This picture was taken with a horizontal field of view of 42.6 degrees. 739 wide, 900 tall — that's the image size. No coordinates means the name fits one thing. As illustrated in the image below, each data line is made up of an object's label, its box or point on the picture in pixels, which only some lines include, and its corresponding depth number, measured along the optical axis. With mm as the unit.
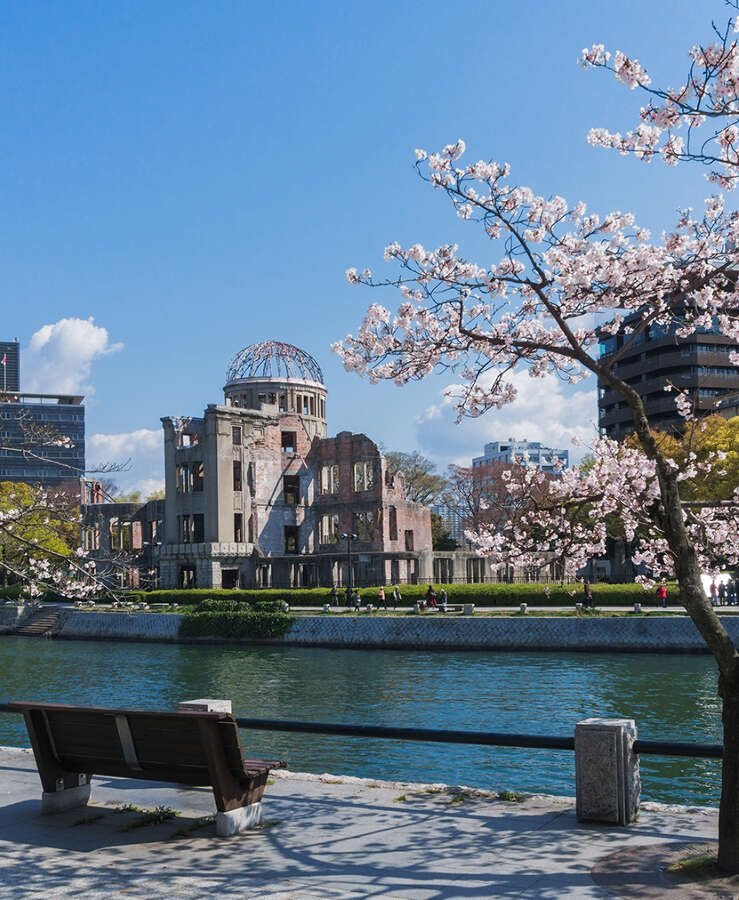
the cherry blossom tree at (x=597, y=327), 7926
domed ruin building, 68312
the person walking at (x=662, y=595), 43644
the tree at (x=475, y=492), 78875
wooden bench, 7824
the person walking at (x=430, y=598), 49294
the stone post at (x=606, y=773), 8047
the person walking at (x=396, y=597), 52562
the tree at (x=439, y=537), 90188
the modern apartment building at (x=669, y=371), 86375
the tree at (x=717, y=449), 51438
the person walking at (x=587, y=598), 44475
